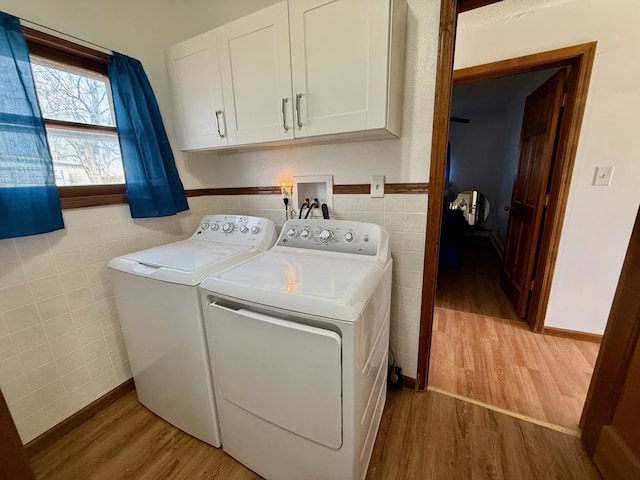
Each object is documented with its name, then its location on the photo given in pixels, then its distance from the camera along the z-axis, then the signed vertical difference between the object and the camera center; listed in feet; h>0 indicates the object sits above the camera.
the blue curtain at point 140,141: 4.76 +0.90
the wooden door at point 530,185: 6.47 -0.26
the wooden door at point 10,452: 2.22 -2.24
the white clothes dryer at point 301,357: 2.79 -2.01
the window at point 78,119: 4.14 +1.22
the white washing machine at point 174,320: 3.73 -2.02
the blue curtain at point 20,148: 3.51 +0.61
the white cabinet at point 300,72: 3.58 +1.73
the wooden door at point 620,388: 3.38 -2.96
